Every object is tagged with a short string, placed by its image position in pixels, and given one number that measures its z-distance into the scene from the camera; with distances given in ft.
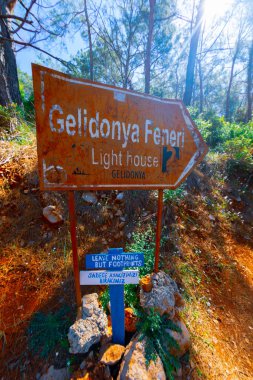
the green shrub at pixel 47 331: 4.76
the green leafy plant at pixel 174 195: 9.48
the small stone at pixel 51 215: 7.41
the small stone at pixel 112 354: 4.25
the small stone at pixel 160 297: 5.11
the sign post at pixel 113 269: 4.09
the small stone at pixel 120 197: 9.07
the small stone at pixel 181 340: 4.93
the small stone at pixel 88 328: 4.35
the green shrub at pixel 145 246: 6.60
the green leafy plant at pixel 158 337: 4.53
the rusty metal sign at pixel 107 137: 3.34
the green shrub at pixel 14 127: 10.07
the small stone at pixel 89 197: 8.58
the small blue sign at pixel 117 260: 4.09
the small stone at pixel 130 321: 5.11
